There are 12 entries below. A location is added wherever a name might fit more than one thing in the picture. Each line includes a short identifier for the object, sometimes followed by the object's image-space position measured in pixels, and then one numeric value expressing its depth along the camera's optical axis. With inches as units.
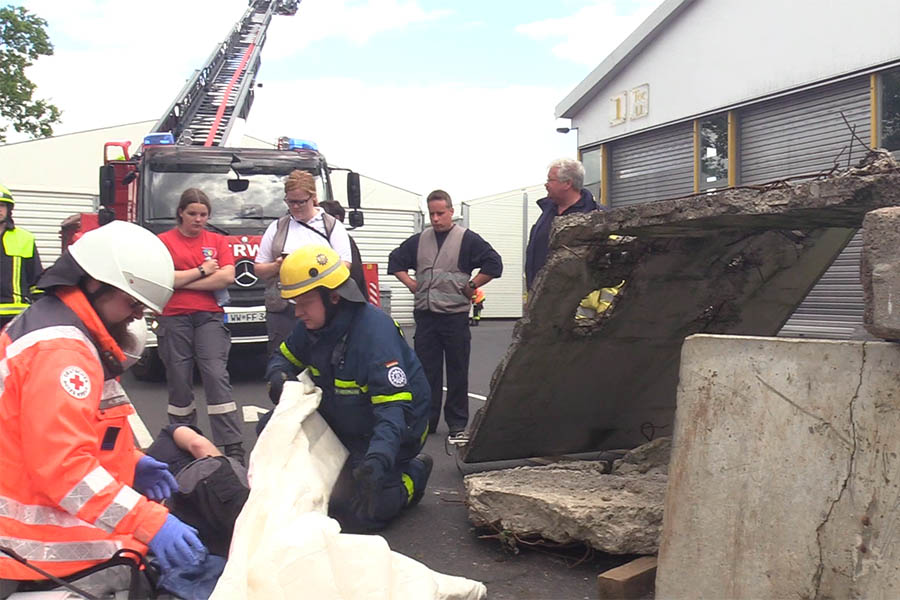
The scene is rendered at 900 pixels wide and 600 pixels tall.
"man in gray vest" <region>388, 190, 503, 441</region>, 232.5
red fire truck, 350.0
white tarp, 103.3
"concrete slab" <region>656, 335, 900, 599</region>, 96.0
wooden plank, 123.1
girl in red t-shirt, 206.5
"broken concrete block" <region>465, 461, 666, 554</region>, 137.9
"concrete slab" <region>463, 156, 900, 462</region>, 145.5
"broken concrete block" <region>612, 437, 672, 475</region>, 170.9
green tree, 842.8
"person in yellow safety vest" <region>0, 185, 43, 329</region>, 252.7
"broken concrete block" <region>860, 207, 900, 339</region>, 93.1
